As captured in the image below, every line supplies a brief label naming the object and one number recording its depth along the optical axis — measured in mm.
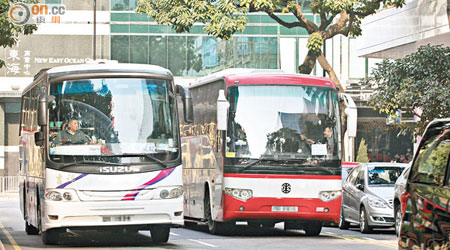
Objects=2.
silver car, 22047
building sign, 50750
